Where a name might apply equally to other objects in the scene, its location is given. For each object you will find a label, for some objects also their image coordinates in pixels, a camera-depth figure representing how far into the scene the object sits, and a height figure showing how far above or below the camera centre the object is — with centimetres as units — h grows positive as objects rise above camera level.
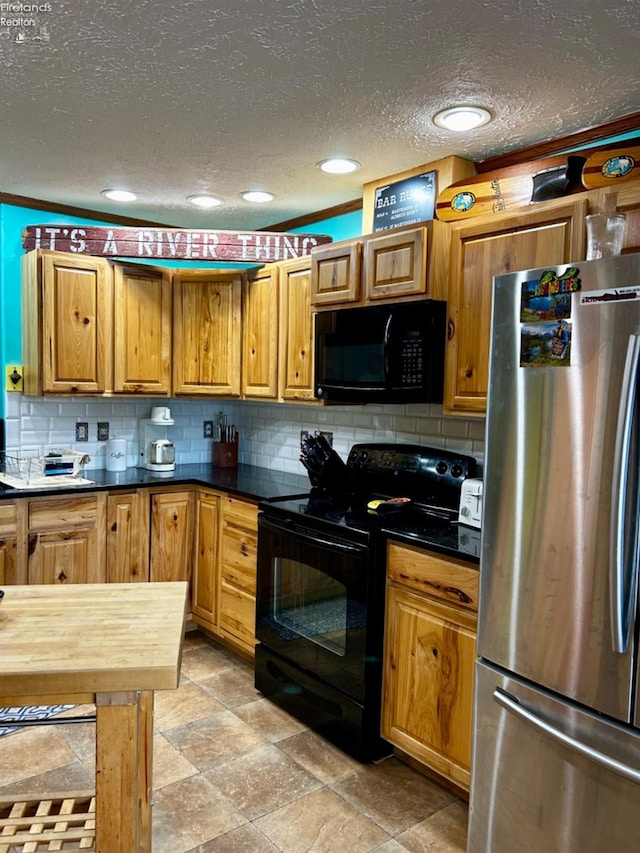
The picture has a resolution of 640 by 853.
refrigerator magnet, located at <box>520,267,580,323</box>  163 +26
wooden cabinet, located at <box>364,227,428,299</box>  251 +52
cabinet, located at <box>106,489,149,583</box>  333 -82
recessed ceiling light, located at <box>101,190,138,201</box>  330 +100
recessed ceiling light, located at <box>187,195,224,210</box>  334 +100
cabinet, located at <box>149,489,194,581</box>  346 -84
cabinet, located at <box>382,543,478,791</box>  212 -95
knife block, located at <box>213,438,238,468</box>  404 -44
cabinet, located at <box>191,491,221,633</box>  342 -99
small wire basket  337 -46
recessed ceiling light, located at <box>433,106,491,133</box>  219 +98
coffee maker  379 -36
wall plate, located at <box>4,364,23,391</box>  347 +2
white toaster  241 -43
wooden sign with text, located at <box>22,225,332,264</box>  338 +77
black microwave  253 +16
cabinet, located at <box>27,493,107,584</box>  310 -80
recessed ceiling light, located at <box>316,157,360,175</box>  272 +98
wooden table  127 -58
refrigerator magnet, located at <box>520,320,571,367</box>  163 +13
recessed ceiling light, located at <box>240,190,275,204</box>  323 +99
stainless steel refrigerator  151 -46
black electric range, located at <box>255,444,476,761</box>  241 -77
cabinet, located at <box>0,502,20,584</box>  299 -78
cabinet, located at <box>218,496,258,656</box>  313 -95
